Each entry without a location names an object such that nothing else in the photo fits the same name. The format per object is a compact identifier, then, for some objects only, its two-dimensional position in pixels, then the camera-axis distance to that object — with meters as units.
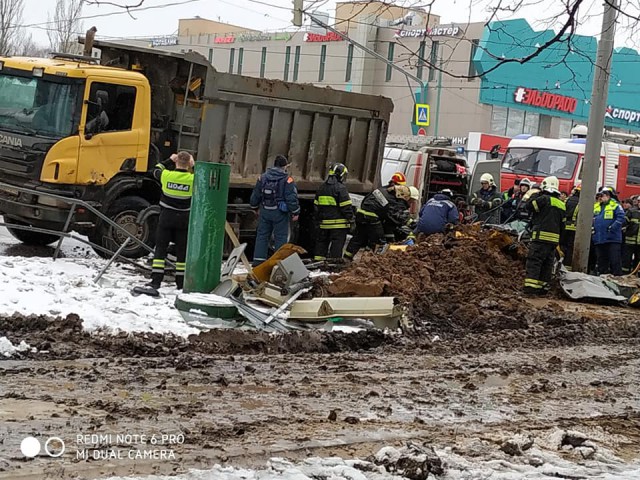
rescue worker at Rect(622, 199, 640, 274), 17.14
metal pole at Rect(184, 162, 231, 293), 10.16
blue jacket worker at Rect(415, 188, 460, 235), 13.80
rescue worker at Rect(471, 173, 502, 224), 17.34
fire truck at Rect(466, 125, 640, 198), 21.81
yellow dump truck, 12.67
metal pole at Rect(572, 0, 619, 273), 13.80
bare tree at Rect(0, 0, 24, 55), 37.22
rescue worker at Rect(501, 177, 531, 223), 17.36
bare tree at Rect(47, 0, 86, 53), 39.28
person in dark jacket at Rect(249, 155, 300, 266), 12.89
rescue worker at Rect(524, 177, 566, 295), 12.78
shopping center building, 47.78
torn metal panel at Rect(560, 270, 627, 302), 12.84
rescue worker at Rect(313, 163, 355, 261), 13.77
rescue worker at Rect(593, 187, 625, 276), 16.41
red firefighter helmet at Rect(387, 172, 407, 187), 14.41
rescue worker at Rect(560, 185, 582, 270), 16.03
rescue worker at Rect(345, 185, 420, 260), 13.77
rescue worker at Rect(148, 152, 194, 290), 10.77
